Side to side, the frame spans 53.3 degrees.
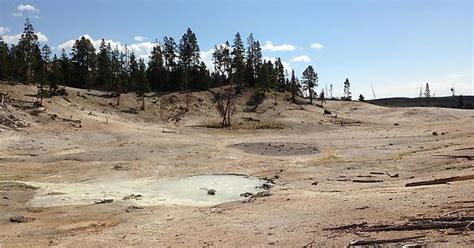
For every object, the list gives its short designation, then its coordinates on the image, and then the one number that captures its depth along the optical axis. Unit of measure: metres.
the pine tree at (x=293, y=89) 86.38
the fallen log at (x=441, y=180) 19.59
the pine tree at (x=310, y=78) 99.61
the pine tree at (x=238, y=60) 93.50
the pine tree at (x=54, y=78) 66.34
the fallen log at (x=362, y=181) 25.17
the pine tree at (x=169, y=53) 99.25
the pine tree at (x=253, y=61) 96.19
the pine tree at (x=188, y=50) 93.25
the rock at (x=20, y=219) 18.56
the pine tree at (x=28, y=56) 73.94
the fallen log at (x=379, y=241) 10.84
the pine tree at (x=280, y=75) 104.56
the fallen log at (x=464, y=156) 28.43
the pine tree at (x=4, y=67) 71.94
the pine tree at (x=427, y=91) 137.50
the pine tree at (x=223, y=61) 95.50
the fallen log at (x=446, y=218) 11.32
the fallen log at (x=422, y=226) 10.95
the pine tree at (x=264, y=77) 88.13
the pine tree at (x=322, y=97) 96.88
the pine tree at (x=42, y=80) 62.84
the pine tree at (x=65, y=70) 87.69
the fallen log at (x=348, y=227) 12.95
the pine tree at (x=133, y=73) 83.38
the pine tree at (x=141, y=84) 75.93
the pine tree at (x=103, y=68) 87.69
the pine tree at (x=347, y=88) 126.49
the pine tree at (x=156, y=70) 92.81
